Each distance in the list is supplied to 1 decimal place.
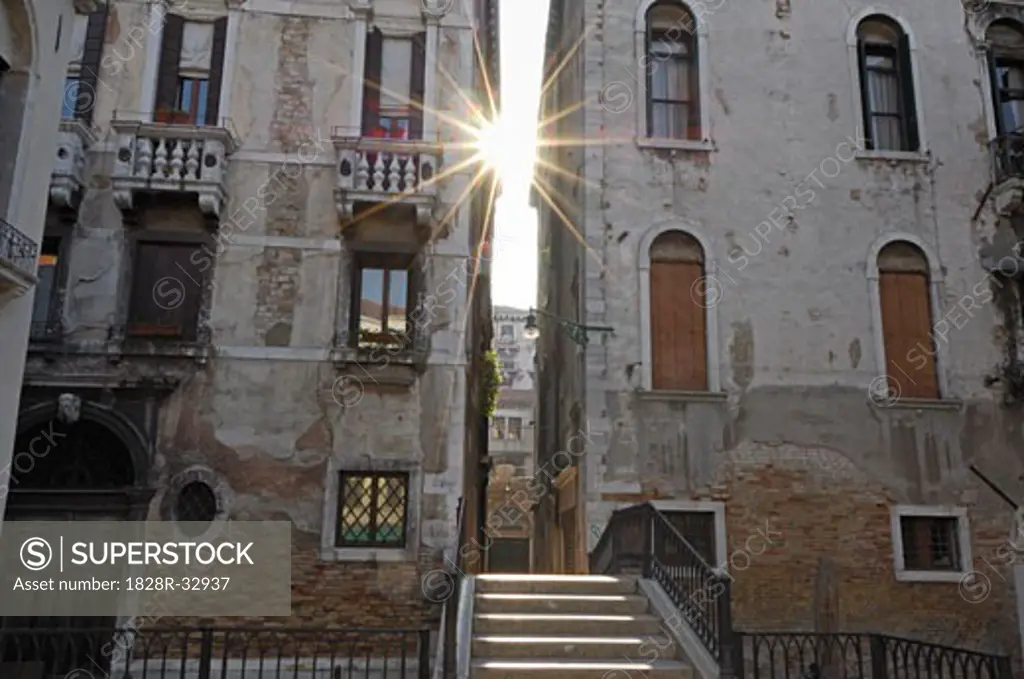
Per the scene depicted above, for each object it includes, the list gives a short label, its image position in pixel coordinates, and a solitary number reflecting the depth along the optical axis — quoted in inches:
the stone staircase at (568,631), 335.9
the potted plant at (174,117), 543.2
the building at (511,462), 1550.2
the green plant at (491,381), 789.2
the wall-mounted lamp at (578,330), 542.0
